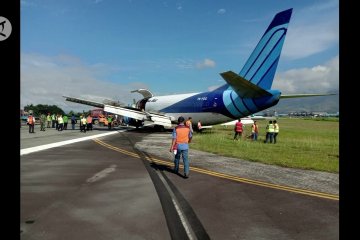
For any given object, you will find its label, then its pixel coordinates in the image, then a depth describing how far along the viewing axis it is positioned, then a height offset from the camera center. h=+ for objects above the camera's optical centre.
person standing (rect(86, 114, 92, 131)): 35.38 -0.08
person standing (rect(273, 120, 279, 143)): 21.88 -0.44
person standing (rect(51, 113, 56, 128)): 43.31 +0.49
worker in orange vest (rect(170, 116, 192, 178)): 9.78 -0.62
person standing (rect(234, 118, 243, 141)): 23.42 -0.46
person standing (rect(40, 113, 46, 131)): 35.35 +0.28
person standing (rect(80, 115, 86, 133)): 32.77 +0.03
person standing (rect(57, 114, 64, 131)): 35.12 +0.10
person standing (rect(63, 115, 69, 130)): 36.94 +0.41
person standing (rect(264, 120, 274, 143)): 21.86 -0.50
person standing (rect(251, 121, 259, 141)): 24.17 -0.72
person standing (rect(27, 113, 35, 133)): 31.09 +0.14
